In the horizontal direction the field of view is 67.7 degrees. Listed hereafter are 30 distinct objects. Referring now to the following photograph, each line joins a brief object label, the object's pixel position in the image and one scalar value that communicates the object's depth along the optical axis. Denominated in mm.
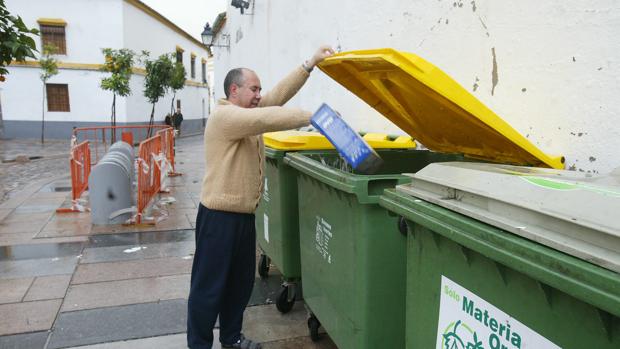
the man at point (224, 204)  2865
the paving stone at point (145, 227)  6445
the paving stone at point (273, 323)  3514
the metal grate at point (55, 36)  24562
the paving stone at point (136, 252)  5291
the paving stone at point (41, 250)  5395
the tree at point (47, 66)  22141
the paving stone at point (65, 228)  6320
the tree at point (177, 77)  22502
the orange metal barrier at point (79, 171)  7625
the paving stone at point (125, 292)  4059
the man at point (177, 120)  27562
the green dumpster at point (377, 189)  2111
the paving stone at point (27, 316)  3588
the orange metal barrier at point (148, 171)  6781
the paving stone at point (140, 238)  5902
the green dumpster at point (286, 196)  3656
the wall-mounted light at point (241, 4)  11898
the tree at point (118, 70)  17875
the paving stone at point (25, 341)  3322
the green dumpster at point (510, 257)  1120
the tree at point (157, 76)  21219
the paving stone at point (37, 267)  4785
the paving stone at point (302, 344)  3342
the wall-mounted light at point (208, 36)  17625
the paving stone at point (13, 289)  4137
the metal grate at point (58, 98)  24703
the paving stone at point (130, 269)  4676
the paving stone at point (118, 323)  3430
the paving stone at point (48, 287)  4188
